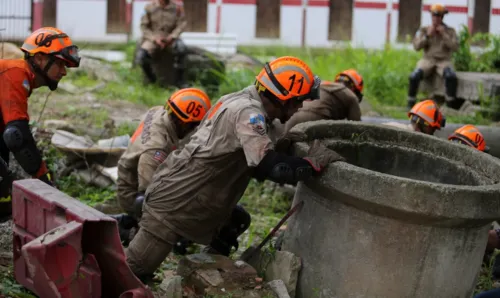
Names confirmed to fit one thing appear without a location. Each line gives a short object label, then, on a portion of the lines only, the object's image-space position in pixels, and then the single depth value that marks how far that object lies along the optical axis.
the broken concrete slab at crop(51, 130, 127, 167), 14.66
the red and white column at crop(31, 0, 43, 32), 27.91
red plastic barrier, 7.96
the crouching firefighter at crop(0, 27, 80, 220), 10.17
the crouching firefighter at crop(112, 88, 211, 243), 11.29
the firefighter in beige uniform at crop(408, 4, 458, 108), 22.85
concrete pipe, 8.58
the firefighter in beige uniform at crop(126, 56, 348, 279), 8.78
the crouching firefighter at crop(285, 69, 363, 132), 14.52
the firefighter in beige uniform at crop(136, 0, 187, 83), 23.74
